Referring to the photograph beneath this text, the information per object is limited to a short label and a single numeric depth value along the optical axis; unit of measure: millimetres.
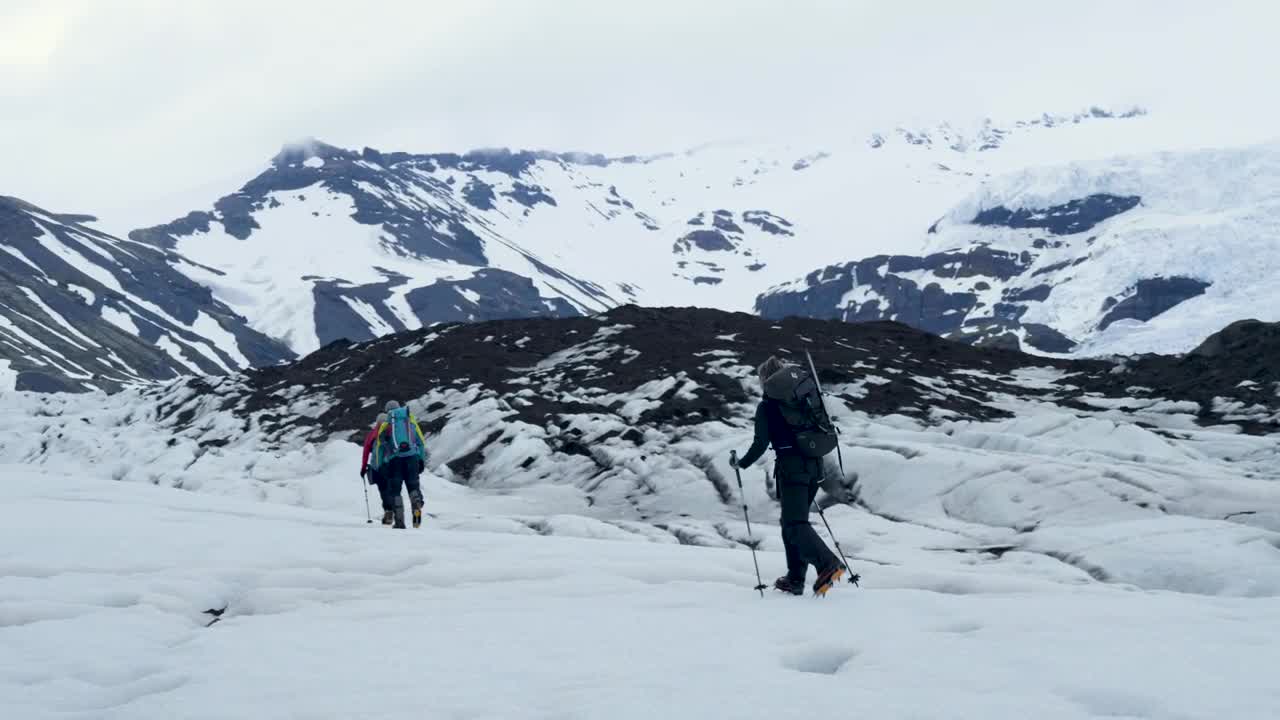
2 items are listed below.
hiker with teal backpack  18156
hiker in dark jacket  10117
